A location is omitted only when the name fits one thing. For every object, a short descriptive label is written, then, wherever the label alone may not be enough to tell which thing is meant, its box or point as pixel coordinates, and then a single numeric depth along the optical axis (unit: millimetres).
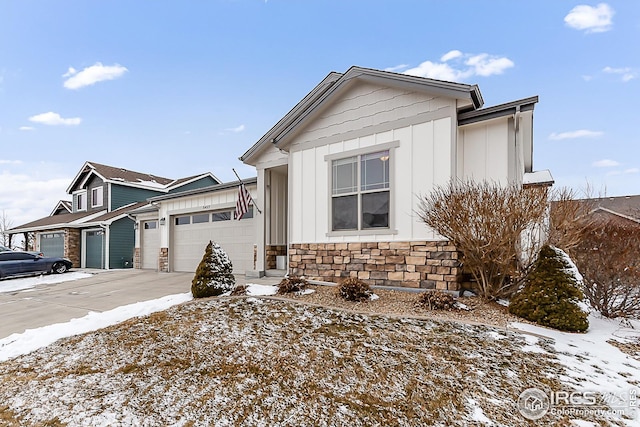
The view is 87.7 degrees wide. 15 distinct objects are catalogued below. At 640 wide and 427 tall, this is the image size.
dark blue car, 13672
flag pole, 9973
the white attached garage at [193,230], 11422
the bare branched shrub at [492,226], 5328
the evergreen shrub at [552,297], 4668
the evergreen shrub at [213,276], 6992
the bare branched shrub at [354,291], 6133
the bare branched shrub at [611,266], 5438
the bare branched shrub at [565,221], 5578
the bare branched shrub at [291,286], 6855
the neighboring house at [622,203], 20692
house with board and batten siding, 6500
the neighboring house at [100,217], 17906
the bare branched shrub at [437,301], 5449
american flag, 9938
